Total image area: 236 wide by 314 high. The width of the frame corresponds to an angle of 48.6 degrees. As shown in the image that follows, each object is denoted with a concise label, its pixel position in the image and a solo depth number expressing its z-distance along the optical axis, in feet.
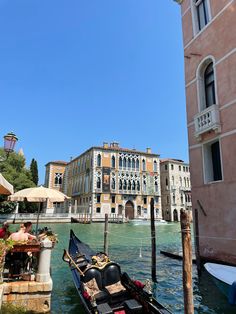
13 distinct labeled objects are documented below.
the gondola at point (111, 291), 12.70
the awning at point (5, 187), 15.12
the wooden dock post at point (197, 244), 23.11
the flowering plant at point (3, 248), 12.49
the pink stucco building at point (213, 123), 23.02
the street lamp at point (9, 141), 18.39
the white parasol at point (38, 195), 21.95
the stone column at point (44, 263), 14.23
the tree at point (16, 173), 98.07
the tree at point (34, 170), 129.95
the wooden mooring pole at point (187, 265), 10.18
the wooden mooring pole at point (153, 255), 23.61
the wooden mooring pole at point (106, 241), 29.55
